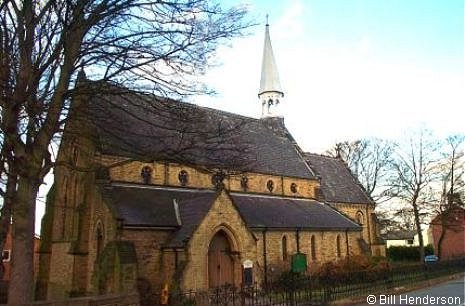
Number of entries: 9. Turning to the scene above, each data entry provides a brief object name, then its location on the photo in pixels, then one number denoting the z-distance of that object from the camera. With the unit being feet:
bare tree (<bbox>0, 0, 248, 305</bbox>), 35.27
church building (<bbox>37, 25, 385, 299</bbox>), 44.16
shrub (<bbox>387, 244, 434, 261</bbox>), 166.71
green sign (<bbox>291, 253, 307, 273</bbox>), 76.63
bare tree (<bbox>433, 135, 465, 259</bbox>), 135.74
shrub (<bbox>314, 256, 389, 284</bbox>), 57.31
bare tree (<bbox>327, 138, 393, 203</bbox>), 165.11
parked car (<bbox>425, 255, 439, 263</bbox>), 152.27
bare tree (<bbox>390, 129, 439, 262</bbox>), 138.00
